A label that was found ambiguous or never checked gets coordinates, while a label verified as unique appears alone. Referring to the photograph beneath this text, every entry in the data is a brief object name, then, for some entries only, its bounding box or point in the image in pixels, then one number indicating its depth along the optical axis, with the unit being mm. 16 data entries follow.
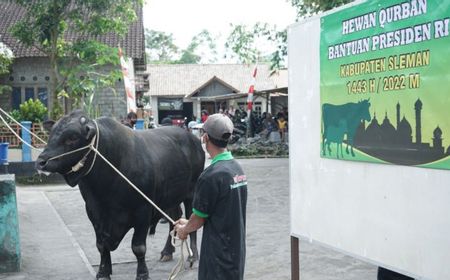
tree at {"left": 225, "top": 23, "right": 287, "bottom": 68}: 56094
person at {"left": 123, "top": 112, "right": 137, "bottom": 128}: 14236
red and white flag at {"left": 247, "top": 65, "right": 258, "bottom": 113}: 25883
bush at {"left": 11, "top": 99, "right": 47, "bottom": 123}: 20406
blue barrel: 13516
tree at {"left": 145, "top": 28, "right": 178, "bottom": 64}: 88562
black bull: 5633
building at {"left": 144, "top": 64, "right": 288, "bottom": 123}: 46812
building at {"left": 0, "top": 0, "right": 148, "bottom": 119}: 25531
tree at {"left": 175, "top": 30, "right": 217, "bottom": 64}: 89562
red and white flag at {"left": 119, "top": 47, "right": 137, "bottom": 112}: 16594
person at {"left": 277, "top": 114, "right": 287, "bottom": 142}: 27200
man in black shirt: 3887
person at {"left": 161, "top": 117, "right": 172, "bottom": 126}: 9812
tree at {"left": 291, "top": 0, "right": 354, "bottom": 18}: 12883
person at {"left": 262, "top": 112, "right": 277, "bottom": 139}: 28109
